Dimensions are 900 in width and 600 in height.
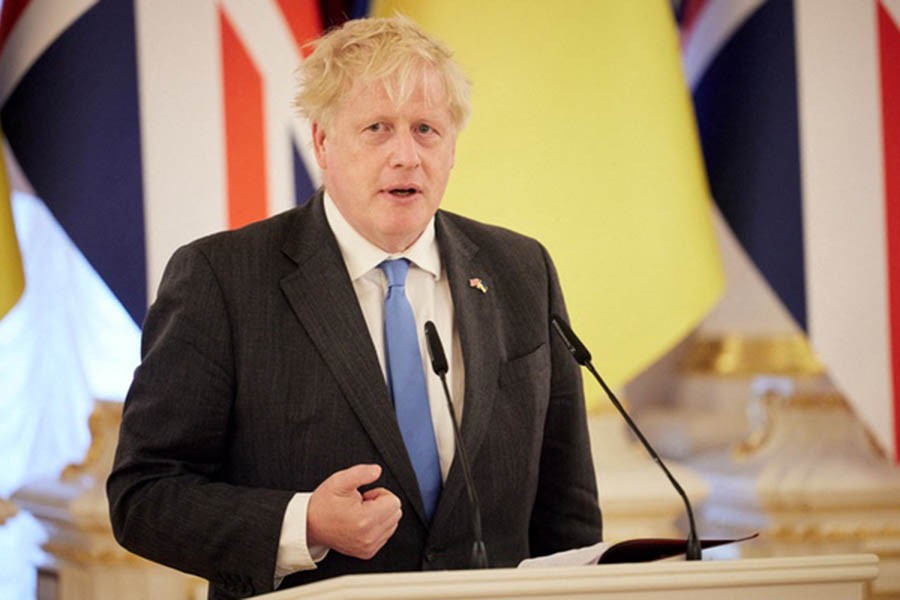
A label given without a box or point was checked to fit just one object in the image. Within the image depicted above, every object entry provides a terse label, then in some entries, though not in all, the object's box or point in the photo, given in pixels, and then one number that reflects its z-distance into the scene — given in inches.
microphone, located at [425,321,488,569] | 168.6
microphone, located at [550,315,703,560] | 168.7
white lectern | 162.0
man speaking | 175.3
